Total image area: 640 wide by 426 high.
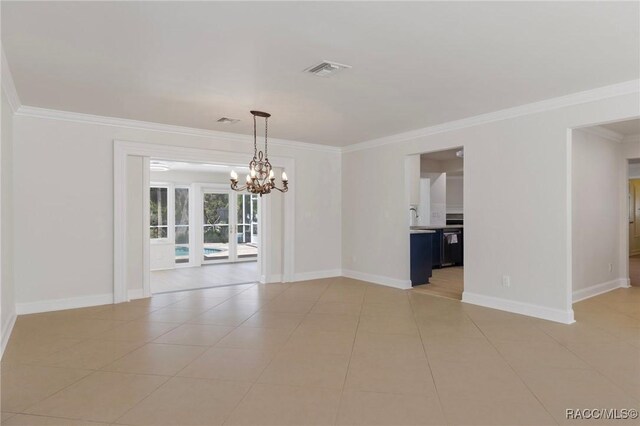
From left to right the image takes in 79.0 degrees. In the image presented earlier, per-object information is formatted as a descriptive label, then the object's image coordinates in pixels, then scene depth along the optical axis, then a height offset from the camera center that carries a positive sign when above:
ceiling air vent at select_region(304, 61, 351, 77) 3.26 +1.24
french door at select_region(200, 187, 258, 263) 9.81 -0.35
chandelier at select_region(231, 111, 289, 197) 4.74 +0.41
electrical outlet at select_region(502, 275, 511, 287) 4.78 -0.87
